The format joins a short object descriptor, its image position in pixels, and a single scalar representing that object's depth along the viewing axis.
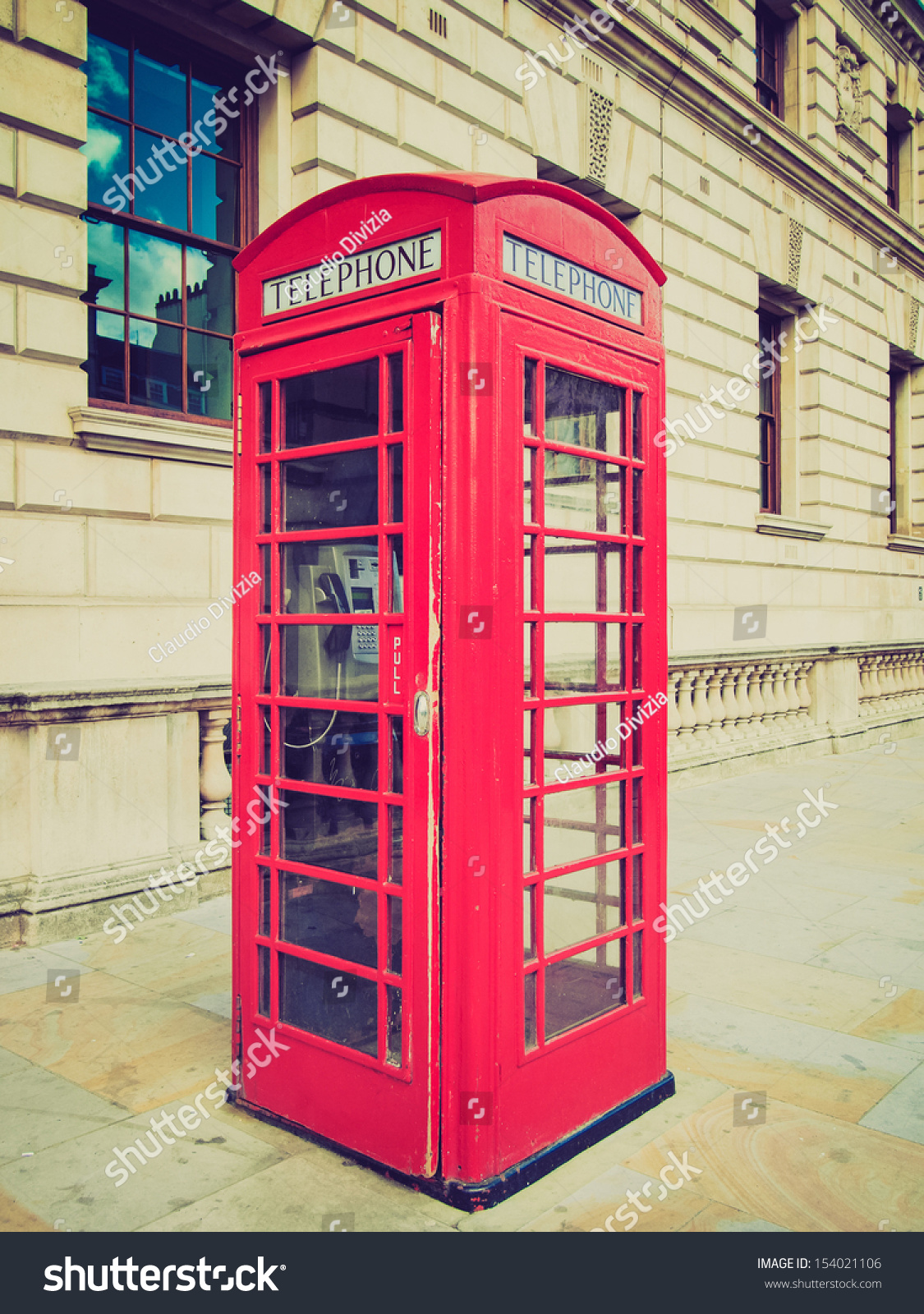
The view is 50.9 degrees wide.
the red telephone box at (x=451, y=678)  2.47
